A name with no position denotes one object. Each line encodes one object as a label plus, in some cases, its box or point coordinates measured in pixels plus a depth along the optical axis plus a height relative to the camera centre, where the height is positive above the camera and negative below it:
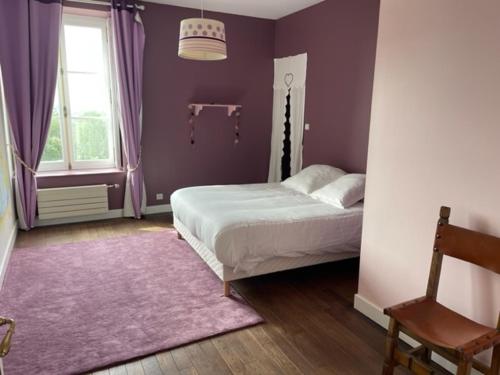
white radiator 4.34 -1.00
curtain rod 4.28 +1.35
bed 2.72 -0.84
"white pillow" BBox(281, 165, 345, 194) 3.90 -0.57
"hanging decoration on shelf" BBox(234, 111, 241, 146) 5.42 -0.11
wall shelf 5.04 +0.21
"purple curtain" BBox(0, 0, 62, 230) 3.86 +0.42
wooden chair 1.59 -0.90
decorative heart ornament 5.09 +0.62
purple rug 2.16 -1.33
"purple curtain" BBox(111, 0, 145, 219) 4.38 +0.44
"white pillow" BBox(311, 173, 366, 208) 3.34 -0.60
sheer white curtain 4.90 +0.23
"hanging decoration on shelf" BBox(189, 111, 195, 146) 5.11 -0.02
